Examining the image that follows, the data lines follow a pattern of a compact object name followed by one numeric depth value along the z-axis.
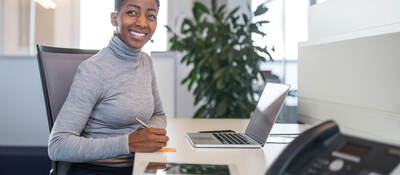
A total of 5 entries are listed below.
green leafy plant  2.80
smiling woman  1.07
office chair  1.31
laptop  1.15
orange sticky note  1.10
